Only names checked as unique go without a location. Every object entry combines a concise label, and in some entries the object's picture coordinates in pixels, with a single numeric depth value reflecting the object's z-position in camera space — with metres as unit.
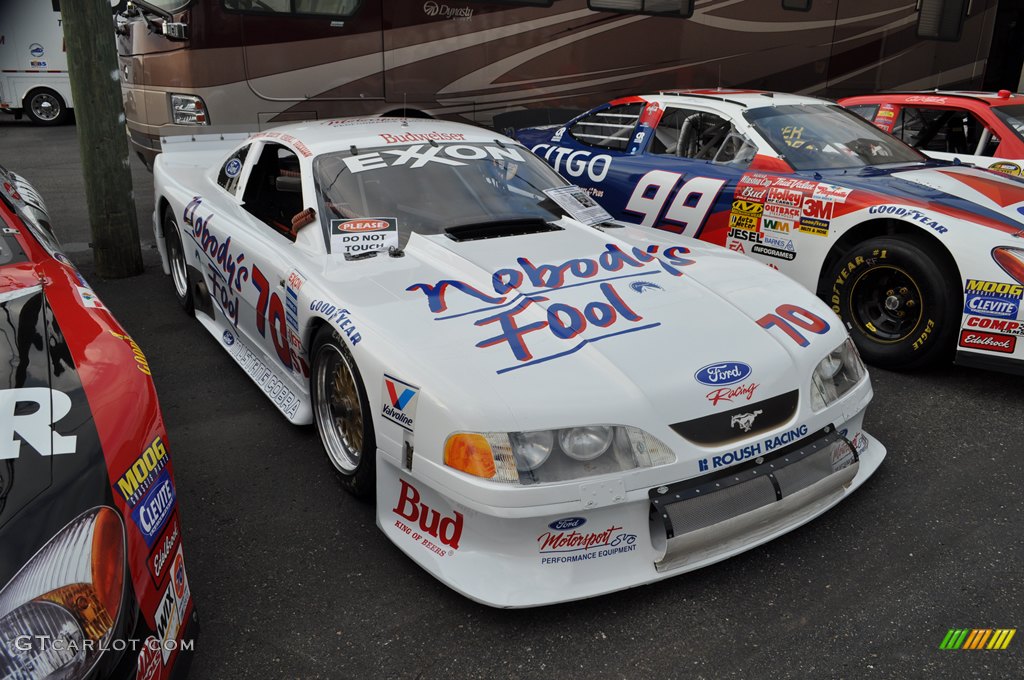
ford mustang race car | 2.23
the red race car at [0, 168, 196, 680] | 1.50
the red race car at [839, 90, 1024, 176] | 5.93
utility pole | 5.16
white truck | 14.28
